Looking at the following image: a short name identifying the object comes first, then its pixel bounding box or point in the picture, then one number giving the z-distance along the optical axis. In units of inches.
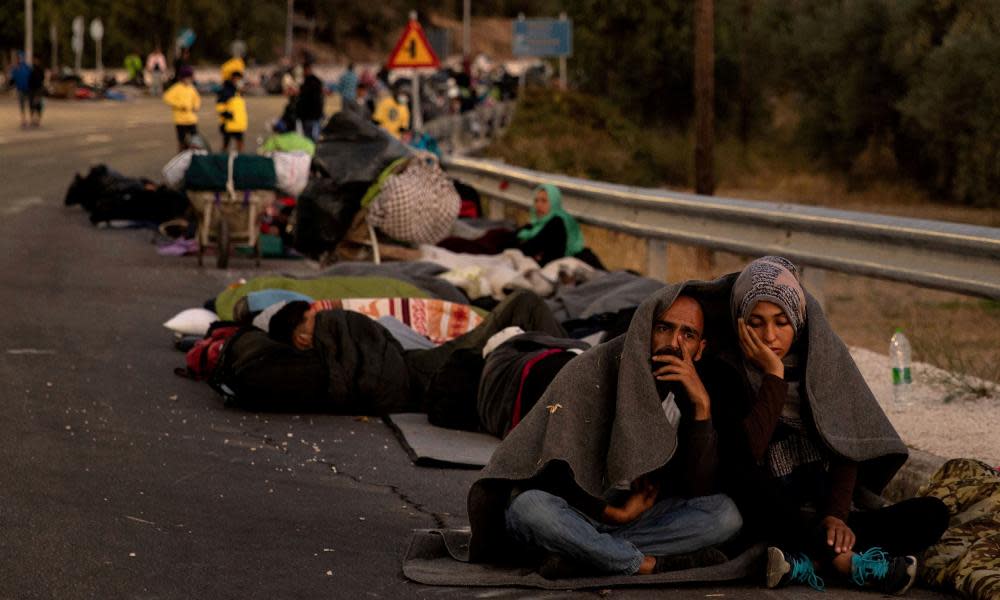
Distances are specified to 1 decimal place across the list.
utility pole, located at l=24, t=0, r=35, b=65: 3201.3
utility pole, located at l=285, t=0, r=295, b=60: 5426.7
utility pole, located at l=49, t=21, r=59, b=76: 3764.3
